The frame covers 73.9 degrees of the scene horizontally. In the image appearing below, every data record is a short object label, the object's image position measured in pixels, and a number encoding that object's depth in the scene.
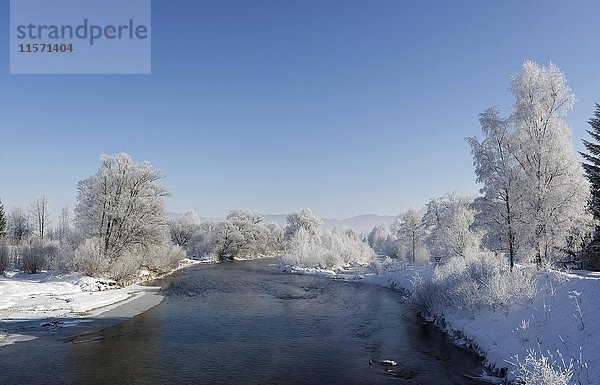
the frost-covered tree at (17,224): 99.88
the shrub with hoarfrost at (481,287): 19.95
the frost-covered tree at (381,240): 132.93
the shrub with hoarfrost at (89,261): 40.44
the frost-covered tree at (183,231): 120.56
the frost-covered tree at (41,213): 95.56
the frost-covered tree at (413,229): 79.25
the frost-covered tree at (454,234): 52.56
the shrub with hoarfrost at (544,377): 9.38
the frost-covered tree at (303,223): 100.12
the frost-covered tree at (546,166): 22.23
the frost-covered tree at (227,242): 103.00
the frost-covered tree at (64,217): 106.20
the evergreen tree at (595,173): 35.75
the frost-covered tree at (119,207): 47.03
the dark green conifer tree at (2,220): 74.00
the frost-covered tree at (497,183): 24.72
